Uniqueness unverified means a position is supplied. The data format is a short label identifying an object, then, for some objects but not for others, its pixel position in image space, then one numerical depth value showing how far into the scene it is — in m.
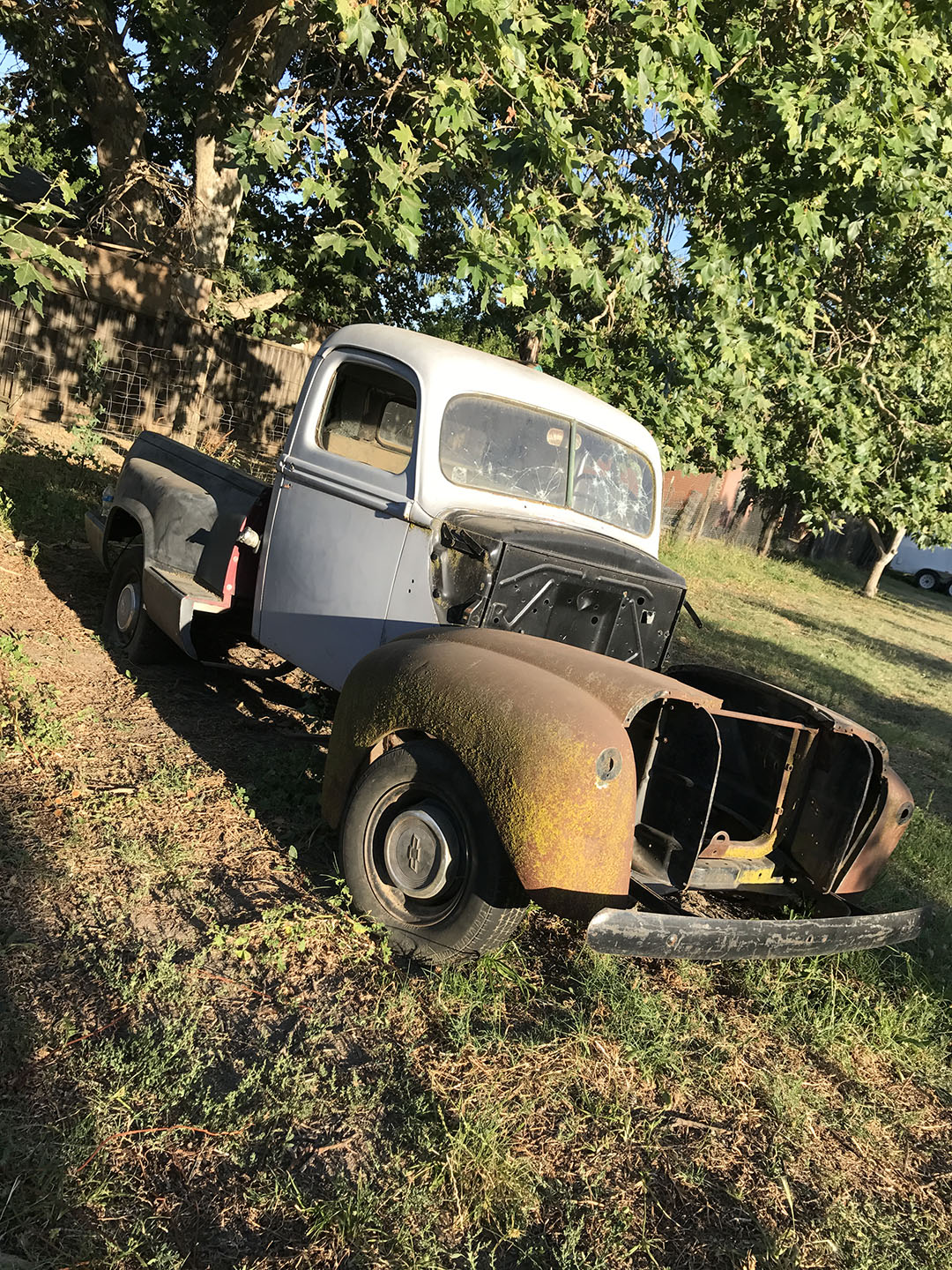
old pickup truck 2.85
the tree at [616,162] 5.65
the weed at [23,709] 4.16
